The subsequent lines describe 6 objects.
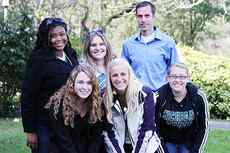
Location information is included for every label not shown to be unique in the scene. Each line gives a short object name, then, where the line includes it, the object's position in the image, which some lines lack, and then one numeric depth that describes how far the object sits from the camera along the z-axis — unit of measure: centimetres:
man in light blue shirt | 512
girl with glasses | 475
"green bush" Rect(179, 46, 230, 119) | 1414
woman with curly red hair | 448
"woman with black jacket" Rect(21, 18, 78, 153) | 469
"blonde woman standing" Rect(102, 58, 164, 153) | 452
